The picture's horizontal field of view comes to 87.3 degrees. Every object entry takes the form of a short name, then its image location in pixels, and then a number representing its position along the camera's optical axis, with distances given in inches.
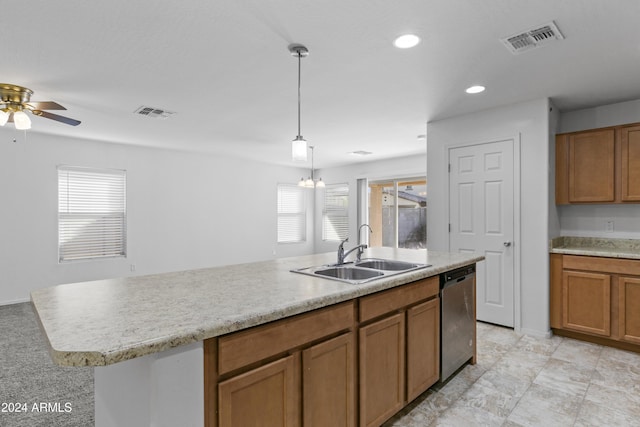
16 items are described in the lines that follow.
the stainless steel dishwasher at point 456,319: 96.3
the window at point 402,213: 281.6
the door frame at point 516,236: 142.6
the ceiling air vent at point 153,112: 151.3
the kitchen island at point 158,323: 40.4
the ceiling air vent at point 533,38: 86.0
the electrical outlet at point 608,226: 143.8
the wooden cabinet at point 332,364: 49.3
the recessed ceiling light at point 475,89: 126.0
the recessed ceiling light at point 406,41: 89.6
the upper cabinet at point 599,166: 128.8
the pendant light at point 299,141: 95.0
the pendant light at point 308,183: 218.4
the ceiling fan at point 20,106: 112.2
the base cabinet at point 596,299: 120.3
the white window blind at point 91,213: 205.6
